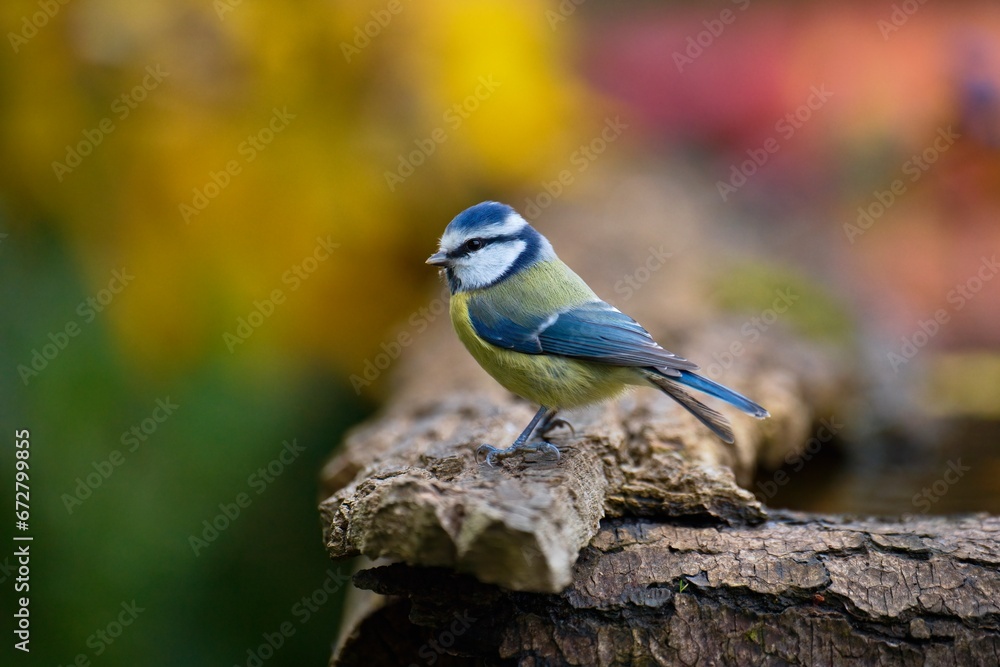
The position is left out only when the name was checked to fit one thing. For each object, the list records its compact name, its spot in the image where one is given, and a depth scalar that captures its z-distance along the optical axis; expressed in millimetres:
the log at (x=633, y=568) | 3026
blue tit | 3093
